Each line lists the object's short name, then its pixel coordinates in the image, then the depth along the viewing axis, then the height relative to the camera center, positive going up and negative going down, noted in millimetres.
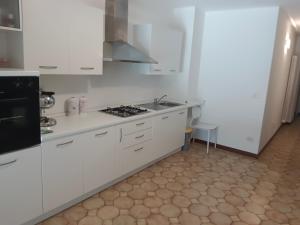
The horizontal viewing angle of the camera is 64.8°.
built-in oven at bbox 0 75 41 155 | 1773 -370
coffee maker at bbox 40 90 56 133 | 2256 -366
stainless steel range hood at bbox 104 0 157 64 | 2959 +454
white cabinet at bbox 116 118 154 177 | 2900 -946
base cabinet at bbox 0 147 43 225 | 1856 -987
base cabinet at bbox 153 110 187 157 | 3520 -898
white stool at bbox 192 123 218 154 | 4234 -914
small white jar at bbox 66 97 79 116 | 2831 -441
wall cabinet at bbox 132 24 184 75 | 3396 +425
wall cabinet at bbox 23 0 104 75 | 2062 +300
